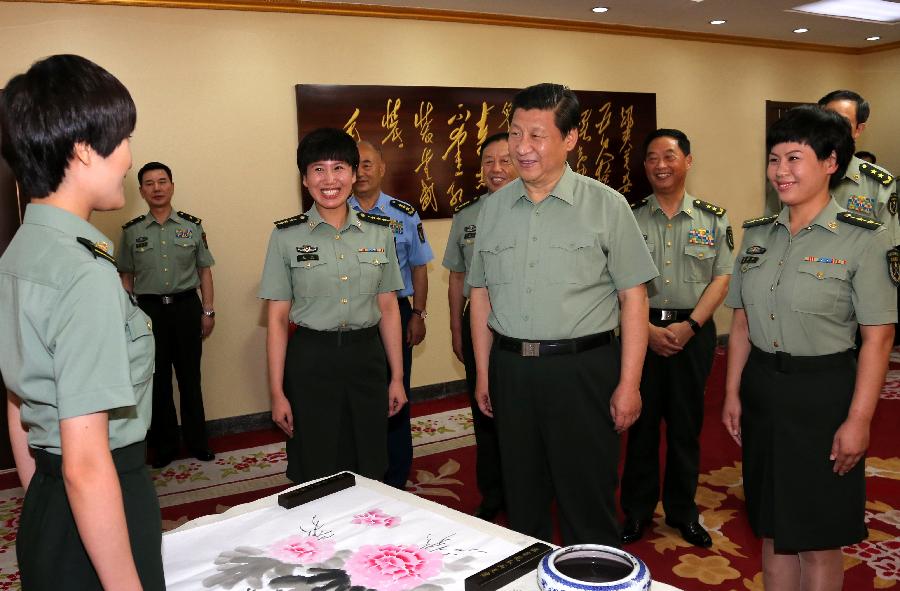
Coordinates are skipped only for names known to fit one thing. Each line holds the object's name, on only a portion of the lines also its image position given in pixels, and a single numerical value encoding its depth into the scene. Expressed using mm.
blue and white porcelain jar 1016
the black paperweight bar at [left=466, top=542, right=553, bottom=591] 1159
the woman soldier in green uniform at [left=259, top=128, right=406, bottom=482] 2648
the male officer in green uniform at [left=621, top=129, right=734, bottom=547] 3104
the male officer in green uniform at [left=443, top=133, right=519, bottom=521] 3371
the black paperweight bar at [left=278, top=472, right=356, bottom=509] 1575
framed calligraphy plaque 5047
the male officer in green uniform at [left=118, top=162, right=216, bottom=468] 4379
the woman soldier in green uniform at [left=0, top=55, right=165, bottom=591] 1046
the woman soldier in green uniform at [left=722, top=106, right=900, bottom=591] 1979
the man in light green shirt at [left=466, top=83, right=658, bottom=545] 2238
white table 1356
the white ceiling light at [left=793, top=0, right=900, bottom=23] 5867
